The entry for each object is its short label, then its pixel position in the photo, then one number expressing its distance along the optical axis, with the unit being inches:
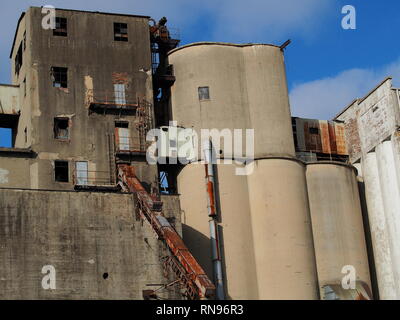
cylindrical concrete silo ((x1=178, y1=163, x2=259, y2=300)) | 2455.7
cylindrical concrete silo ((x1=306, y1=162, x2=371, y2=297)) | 2632.9
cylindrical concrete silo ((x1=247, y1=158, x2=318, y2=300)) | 2466.8
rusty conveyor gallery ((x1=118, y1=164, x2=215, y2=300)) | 2156.7
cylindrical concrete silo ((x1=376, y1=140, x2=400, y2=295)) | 2709.2
